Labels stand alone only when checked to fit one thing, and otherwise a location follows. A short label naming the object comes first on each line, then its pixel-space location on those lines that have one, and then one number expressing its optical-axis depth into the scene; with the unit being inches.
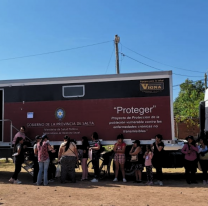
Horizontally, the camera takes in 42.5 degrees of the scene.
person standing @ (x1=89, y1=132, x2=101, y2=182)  327.0
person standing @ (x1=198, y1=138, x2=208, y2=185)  314.2
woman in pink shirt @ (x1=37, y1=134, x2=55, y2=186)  314.5
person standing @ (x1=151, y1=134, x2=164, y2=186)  309.1
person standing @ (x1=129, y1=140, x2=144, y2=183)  320.5
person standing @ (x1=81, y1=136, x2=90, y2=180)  331.3
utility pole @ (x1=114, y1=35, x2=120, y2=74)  739.1
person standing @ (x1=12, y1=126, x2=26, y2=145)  340.5
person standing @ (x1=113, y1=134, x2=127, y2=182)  323.9
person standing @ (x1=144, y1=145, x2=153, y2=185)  313.6
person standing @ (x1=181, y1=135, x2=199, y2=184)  312.2
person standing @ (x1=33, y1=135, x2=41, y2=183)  325.1
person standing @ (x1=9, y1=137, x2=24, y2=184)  326.3
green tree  791.1
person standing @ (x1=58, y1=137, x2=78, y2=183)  321.7
